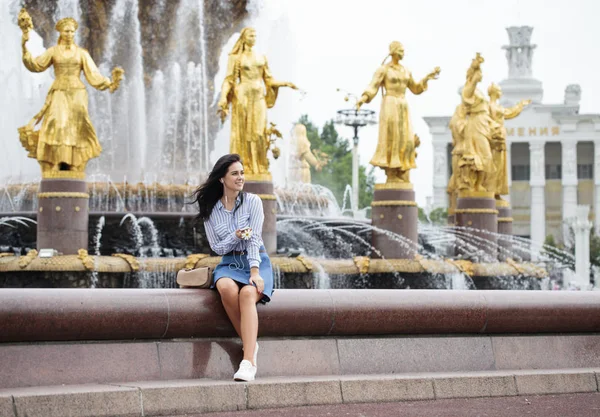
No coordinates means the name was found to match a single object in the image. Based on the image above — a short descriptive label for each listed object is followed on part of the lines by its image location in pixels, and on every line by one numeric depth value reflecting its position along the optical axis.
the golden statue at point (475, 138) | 21.44
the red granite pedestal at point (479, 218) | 21.77
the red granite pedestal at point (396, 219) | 17.88
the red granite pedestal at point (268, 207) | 16.38
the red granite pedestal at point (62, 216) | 15.45
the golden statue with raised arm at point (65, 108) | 15.62
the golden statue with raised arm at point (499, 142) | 22.58
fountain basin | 14.76
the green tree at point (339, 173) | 59.67
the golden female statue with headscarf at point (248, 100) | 16.39
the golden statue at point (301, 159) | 27.97
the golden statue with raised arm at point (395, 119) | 18.00
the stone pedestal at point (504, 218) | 25.12
